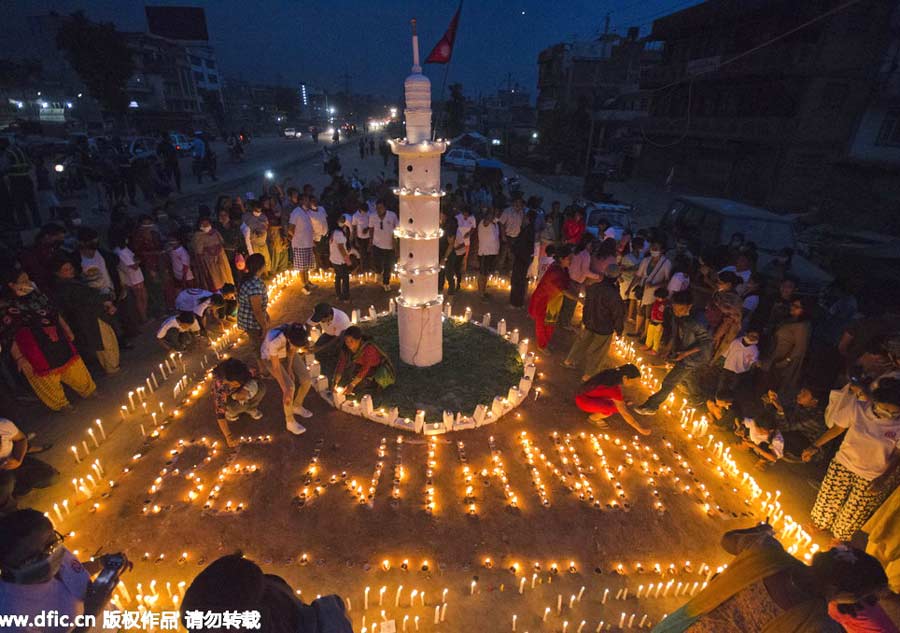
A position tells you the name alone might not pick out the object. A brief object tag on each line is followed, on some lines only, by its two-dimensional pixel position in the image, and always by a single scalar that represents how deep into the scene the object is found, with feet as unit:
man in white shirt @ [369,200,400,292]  28.86
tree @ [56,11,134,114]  95.50
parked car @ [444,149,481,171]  92.48
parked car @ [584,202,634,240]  42.96
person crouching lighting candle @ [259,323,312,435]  16.08
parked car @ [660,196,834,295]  28.99
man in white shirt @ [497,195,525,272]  29.37
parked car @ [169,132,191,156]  89.15
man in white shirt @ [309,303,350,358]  18.28
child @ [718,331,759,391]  17.72
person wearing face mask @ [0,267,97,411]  15.64
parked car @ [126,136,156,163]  52.22
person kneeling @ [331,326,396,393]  18.26
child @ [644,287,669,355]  22.77
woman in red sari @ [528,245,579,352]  22.82
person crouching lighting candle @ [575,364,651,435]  17.94
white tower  17.83
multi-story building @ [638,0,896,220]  54.70
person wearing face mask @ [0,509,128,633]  7.18
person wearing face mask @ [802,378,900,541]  11.82
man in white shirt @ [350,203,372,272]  29.68
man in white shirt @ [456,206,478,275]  28.84
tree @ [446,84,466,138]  147.33
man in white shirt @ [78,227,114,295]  19.54
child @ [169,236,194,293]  24.27
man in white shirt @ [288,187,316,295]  28.37
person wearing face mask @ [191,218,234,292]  25.02
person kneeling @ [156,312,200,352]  20.22
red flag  17.31
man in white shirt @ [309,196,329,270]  29.30
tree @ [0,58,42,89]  115.03
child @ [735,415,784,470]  16.33
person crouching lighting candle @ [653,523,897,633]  6.87
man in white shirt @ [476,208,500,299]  29.01
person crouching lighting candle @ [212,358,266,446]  15.65
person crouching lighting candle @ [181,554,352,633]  5.20
